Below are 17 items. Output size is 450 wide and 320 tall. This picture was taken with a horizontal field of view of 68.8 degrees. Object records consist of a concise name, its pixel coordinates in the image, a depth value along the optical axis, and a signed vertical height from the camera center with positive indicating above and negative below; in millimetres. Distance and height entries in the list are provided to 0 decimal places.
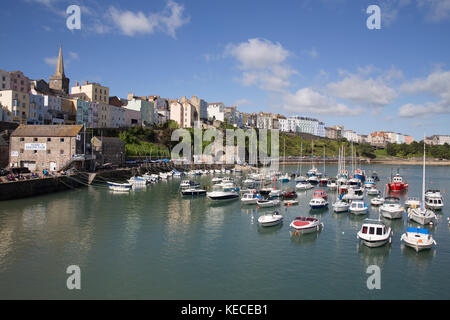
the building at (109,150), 79319 +1180
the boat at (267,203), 44222 -6300
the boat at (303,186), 62784 -5663
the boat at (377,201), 44528 -6002
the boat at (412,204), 42750 -6028
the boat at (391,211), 37469 -6122
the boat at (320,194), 47456 -5511
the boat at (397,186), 62094 -5374
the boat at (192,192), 53250 -5930
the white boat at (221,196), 48500 -5946
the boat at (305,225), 30578 -6443
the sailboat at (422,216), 34031 -6087
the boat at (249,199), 46366 -6058
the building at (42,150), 62156 +800
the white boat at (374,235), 26644 -6397
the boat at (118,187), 57634 -5680
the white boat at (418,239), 26000 -6531
